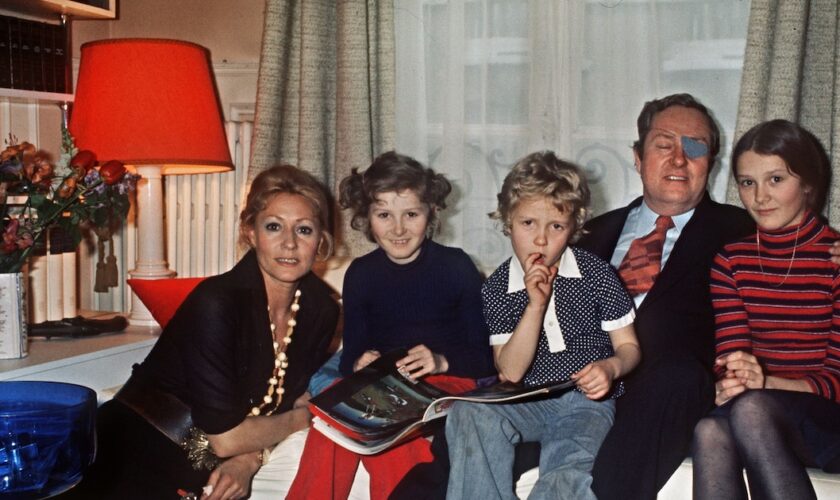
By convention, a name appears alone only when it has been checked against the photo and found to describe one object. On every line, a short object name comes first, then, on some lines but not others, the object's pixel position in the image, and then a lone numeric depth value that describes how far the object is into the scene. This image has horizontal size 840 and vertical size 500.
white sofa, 1.90
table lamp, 2.51
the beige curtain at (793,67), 2.31
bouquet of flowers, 2.16
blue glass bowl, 0.95
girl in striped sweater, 1.65
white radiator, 2.99
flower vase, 2.16
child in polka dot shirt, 1.65
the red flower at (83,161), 2.20
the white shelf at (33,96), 2.51
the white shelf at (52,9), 2.64
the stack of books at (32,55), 2.54
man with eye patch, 1.69
